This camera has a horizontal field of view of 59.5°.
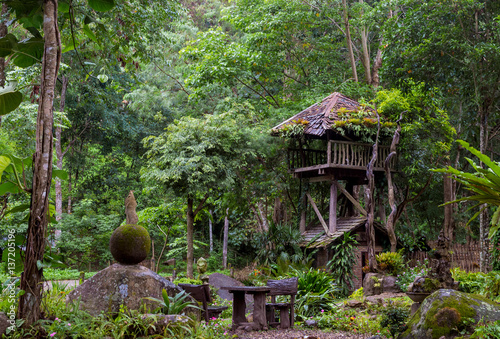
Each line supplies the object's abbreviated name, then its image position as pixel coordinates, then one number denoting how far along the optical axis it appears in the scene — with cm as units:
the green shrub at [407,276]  1056
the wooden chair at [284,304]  738
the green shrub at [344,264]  1283
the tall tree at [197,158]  1230
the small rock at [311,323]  769
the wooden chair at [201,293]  735
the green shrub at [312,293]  880
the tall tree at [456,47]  1195
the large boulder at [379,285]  1077
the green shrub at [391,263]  1163
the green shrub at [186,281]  1105
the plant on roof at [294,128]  1395
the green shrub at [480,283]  700
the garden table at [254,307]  695
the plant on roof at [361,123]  1339
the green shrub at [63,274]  1635
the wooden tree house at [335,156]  1368
